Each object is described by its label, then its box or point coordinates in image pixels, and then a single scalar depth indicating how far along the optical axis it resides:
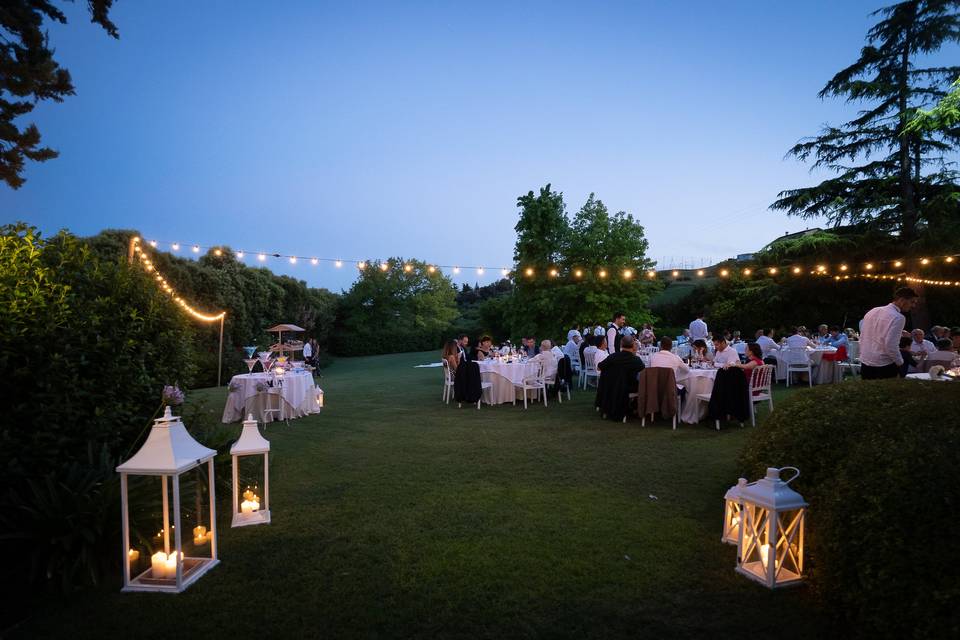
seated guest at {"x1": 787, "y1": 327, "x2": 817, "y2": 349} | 10.68
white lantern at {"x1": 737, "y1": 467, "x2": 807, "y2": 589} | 2.55
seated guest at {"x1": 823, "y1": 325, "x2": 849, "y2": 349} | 11.15
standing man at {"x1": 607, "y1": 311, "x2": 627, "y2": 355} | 11.36
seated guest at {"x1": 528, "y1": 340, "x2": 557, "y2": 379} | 9.30
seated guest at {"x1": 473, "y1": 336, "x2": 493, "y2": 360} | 10.45
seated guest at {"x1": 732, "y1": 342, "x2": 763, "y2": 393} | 6.80
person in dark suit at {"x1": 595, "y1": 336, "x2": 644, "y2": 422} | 7.36
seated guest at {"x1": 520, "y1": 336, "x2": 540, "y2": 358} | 11.45
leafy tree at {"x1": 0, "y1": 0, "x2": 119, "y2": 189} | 5.60
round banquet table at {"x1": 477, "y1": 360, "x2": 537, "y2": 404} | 9.30
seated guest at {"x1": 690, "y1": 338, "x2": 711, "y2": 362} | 7.99
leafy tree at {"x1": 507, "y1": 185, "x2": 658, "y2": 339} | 18.84
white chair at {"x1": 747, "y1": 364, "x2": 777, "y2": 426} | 6.95
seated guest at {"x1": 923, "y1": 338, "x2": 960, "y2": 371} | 6.85
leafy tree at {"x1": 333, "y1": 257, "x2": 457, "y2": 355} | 28.86
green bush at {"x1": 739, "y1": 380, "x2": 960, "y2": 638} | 1.75
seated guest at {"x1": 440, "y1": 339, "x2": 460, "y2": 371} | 9.62
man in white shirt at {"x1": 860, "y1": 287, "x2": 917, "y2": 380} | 4.61
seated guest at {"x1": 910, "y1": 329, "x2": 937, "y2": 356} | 8.58
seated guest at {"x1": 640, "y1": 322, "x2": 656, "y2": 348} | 12.66
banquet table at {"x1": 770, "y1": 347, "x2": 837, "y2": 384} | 10.91
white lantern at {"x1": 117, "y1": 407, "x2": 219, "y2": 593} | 2.62
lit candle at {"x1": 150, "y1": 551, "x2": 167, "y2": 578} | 2.83
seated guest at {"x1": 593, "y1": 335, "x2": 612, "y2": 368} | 9.94
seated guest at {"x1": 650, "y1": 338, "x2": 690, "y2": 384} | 7.05
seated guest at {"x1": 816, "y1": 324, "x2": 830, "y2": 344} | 11.88
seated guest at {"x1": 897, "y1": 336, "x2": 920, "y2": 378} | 8.12
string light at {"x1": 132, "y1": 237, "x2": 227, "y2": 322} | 4.11
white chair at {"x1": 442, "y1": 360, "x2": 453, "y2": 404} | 9.65
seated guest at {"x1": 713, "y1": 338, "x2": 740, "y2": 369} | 6.90
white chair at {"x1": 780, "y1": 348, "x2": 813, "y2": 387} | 10.62
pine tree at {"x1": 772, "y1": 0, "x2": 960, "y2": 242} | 16.94
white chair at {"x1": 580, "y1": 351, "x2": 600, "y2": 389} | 10.91
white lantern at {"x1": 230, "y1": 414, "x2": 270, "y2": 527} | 3.66
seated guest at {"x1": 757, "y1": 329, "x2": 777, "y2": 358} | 10.55
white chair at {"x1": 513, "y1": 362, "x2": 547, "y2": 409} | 8.99
